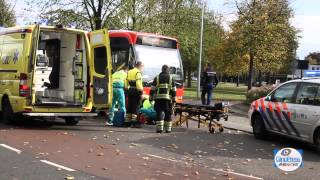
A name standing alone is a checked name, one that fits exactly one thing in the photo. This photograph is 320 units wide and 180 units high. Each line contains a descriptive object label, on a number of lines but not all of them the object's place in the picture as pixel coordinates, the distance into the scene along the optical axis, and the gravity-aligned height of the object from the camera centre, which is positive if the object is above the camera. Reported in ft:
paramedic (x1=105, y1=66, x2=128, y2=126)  50.47 -2.05
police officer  70.54 -1.44
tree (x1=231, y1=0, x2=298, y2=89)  121.70 +9.50
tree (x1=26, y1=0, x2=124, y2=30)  92.68 +9.54
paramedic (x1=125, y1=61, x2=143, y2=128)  48.88 -2.05
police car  38.09 -2.94
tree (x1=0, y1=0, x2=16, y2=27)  145.63 +14.84
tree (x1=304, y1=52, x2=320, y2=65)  359.66 +11.96
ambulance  44.32 -0.29
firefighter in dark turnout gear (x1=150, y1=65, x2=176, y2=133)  45.80 -2.32
